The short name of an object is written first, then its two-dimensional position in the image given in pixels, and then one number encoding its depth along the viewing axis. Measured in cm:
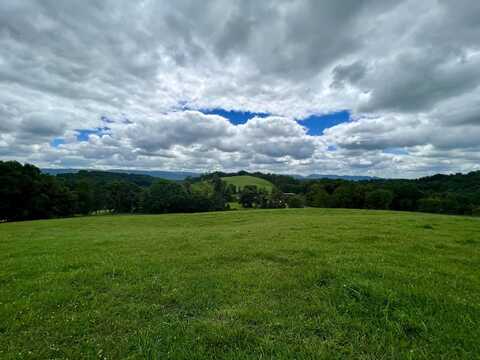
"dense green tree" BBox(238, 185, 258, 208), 10606
